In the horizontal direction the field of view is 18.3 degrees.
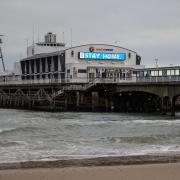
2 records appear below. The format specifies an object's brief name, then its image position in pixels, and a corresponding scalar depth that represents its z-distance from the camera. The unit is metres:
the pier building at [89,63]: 98.31
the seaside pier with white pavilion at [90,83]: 76.69
